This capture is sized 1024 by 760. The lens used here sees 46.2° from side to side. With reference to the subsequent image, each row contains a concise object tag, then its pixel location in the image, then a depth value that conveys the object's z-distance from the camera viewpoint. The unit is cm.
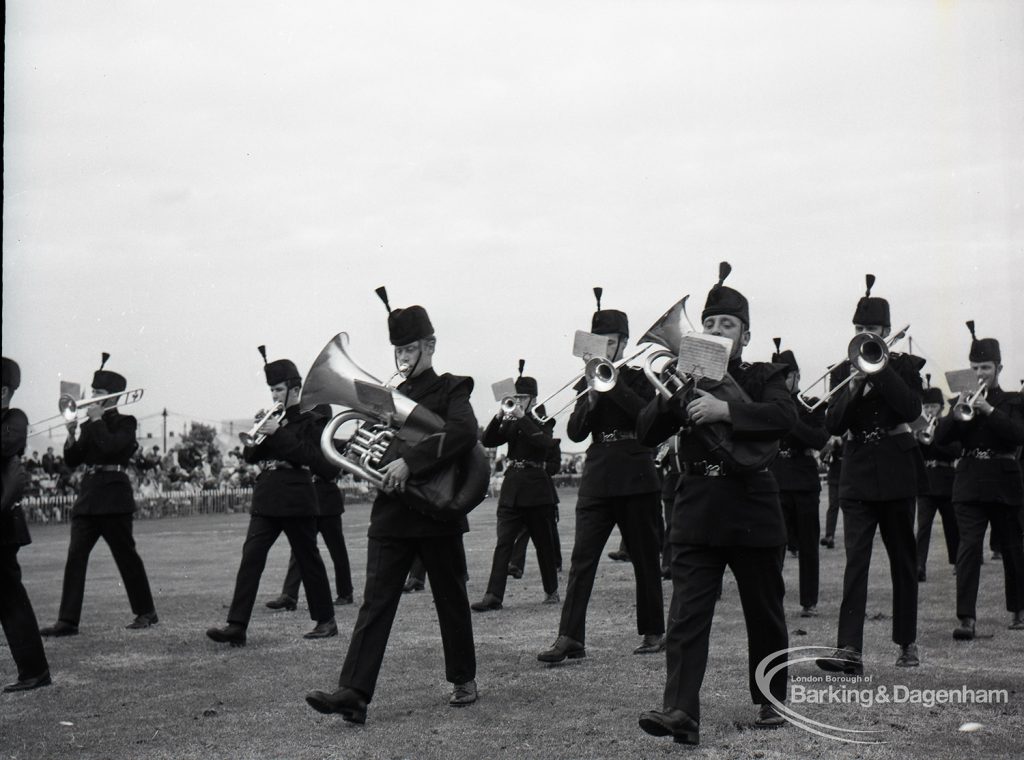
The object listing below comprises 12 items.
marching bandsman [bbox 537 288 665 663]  866
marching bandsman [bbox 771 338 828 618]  1090
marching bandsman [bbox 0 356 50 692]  743
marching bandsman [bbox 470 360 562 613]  1188
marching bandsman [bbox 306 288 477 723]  688
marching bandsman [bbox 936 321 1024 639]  961
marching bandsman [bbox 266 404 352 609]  1230
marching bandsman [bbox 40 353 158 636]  1091
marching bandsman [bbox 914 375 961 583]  1391
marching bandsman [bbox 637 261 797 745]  627
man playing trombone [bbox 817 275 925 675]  795
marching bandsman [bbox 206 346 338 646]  1002
